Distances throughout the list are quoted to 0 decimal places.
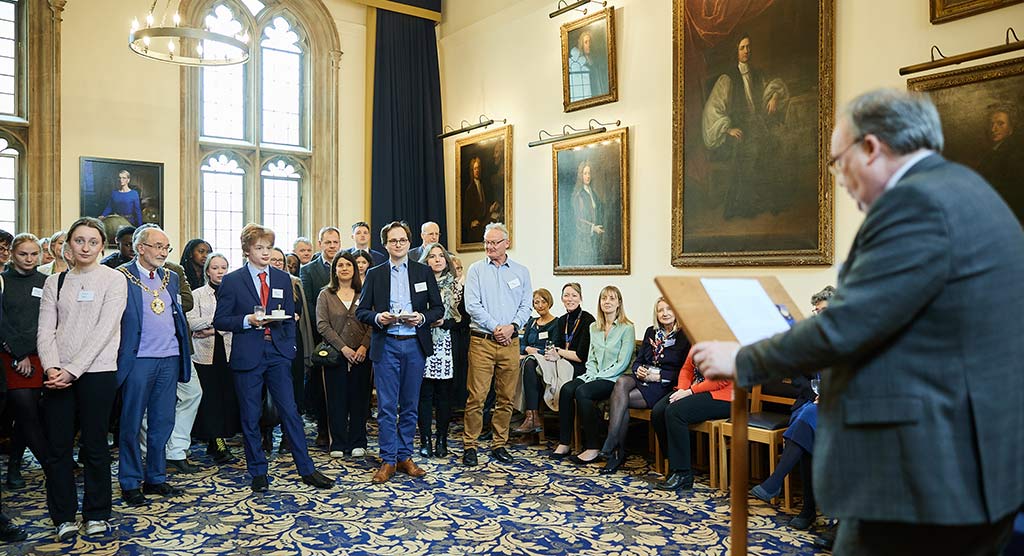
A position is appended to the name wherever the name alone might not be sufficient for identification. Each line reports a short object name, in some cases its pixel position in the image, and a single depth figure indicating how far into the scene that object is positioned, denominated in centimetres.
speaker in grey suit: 166
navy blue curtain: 1138
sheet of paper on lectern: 225
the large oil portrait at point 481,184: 1039
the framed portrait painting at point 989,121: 544
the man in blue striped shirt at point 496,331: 612
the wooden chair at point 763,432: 514
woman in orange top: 546
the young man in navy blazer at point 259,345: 517
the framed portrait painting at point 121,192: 945
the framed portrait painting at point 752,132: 671
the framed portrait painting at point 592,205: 863
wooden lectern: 223
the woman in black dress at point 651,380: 603
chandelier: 740
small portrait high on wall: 868
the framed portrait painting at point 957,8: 559
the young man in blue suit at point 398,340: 566
